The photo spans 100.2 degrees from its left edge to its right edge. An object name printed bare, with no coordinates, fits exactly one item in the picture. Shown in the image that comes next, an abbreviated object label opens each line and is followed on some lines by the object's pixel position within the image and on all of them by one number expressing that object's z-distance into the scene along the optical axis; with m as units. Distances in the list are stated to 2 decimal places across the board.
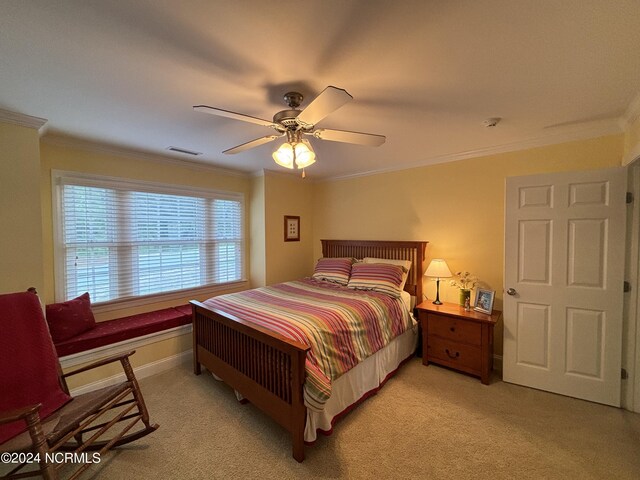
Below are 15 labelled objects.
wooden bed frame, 1.72
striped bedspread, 1.89
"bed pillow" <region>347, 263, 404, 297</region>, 3.10
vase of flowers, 2.96
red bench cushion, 2.37
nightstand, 2.58
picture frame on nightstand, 2.75
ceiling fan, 1.57
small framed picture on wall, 4.34
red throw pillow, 2.40
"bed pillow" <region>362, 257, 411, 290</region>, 3.26
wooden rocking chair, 1.41
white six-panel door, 2.21
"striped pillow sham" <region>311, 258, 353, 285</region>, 3.58
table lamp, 2.96
